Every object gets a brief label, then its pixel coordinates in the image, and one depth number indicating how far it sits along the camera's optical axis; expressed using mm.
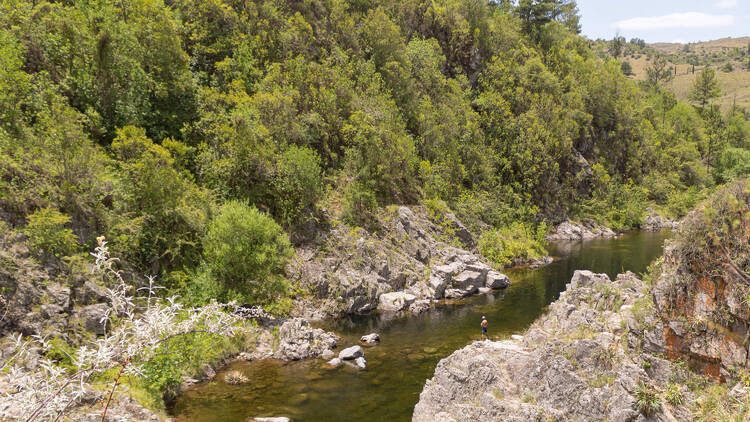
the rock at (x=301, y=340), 26875
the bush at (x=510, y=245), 51219
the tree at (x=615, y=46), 142575
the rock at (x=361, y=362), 25422
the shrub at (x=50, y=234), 23516
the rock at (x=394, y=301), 36344
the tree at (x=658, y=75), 140275
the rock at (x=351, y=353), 26484
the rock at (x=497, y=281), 42312
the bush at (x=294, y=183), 39750
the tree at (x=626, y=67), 171875
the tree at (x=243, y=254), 30750
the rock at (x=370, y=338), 29406
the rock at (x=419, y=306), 35938
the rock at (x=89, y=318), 23250
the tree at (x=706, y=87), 124812
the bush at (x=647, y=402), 14359
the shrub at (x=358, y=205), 43188
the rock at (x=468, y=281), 40969
